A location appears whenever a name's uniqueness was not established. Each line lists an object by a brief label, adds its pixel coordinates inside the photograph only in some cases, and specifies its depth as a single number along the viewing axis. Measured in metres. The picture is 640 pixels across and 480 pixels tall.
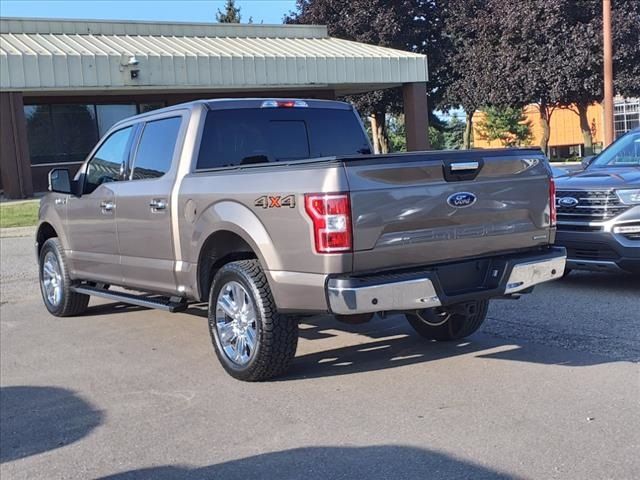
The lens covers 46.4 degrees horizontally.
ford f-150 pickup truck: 4.72
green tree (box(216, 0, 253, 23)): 54.91
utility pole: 19.39
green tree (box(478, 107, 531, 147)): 55.81
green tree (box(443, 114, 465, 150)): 59.21
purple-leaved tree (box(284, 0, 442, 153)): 35.72
